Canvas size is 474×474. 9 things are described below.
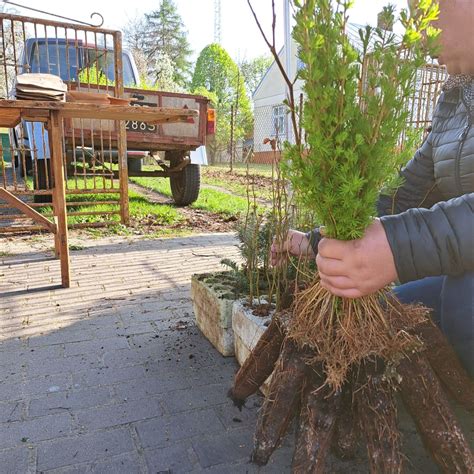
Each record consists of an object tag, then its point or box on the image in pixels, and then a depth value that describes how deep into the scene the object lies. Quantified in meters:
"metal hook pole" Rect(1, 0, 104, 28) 4.65
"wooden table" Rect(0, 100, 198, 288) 3.04
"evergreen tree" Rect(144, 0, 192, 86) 38.94
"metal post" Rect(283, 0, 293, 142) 2.92
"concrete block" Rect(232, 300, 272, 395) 1.98
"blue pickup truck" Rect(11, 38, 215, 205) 6.07
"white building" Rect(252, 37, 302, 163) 17.38
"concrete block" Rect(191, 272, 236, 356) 2.34
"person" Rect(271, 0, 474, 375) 1.07
